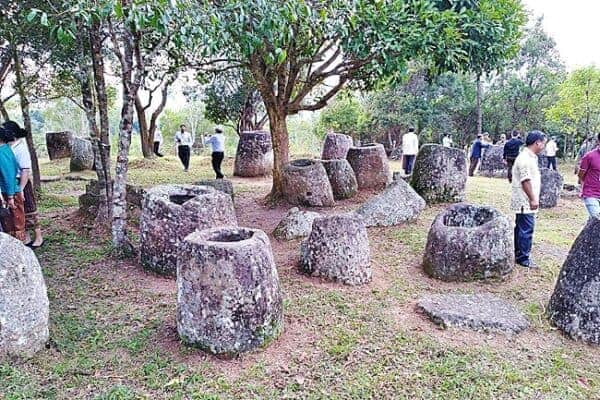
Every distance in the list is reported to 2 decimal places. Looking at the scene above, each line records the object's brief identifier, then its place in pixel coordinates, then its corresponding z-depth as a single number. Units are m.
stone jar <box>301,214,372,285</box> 5.35
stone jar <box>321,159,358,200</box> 9.72
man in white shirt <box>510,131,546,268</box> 5.49
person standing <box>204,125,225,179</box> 12.77
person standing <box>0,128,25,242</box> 5.79
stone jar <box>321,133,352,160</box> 14.25
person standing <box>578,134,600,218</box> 6.05
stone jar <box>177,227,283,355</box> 3.67
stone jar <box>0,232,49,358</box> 3.50
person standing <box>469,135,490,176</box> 15.21
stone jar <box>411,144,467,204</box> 8.89
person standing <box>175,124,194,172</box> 14.28
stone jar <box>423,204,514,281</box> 5.43
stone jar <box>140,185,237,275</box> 5.29
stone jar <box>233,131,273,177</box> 13.95
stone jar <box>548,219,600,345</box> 4.11
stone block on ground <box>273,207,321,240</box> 7.05
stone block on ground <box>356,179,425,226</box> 7.61
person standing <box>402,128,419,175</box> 12.41
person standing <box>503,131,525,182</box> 11.67
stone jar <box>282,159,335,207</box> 8.97
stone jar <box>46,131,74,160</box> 17.02
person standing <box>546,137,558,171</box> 15.50
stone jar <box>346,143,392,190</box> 10.50
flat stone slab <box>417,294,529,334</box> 4.37
